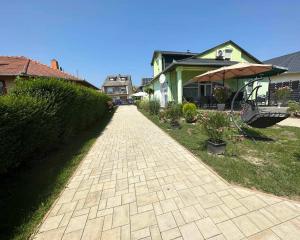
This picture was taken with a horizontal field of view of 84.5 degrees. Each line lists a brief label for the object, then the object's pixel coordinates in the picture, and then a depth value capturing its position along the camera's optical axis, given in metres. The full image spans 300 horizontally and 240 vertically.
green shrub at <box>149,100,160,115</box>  13.85
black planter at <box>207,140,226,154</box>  4.46
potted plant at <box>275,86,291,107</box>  11.93
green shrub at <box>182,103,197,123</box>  9.60
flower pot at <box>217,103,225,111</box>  10.83
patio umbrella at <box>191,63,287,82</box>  8.25
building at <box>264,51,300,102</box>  16.21
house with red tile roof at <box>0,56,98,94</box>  12.39
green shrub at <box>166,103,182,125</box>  8.52
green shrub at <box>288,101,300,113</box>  9.37
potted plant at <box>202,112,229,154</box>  4.48
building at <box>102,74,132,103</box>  56.38
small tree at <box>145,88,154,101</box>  23.80
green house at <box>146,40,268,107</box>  13.43
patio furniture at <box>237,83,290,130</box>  4.82
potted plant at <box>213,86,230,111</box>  11.14
